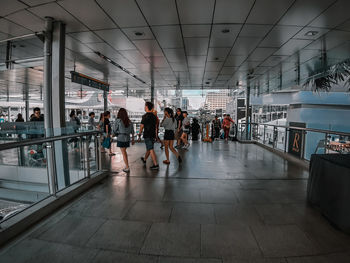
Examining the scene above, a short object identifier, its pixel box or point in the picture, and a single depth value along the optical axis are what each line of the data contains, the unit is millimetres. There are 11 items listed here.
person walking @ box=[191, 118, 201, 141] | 9672
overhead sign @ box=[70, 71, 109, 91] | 5590
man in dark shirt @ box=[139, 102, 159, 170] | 4406
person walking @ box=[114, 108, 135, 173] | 4125
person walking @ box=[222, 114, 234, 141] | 10172
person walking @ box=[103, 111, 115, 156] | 6103
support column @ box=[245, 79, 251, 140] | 9788
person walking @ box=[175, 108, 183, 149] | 6841
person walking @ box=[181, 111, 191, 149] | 7469
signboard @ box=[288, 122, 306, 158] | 5202
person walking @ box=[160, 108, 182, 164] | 4773
